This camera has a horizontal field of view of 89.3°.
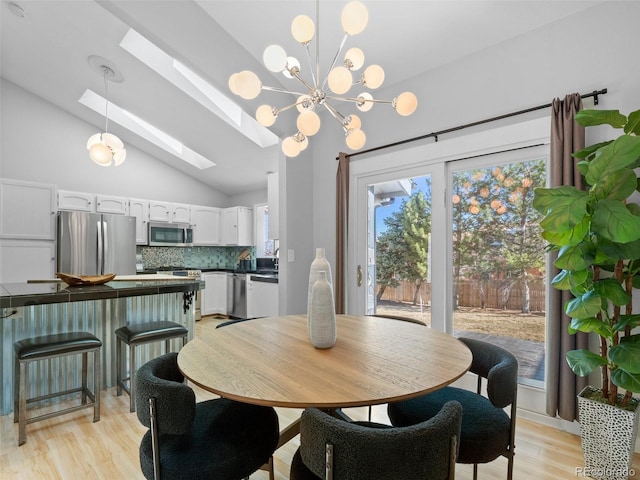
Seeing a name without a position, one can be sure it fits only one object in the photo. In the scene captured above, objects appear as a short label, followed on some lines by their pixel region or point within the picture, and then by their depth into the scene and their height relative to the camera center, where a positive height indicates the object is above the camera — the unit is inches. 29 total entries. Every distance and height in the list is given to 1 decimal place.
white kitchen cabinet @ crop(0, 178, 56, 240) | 154.3 +16.3
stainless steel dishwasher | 217.3 -35.7
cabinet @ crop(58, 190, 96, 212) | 181.2 +24.2
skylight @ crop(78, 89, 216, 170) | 189.0 +73.4
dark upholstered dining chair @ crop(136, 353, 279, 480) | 42.2 -29.5
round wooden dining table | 40.1 -18.7
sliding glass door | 100.6 -1.7
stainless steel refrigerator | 172.1 -0.6
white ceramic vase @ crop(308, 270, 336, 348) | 56.0 -12.7
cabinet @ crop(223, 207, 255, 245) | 243.3 +13.0
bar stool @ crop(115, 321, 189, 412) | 96.7 -28.7
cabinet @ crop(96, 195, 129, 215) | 195.3 +23.6
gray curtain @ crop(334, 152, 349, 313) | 138.1 +6.3
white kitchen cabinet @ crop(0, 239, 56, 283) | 155.3 -8.5
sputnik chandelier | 57.9 +32.0
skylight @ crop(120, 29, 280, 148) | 138.5 +74.8
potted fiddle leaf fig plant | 63.5 -5.0
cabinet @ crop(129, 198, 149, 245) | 208.8 +17.4
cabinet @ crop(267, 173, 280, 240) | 149.9 +18.0
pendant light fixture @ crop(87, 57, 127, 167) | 121.1 +36.9
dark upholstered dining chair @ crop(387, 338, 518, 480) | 50.6 -29.7
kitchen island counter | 90.9 -23.4
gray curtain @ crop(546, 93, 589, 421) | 84.8 -18.7
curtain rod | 84.4 +38.6
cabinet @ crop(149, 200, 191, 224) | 217.6 +21.5
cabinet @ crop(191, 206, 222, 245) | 238.2 +13.7
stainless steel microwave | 215.8 +5.7
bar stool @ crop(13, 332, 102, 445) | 80.7 -29.3
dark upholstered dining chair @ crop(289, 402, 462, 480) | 32.7 -21.4
